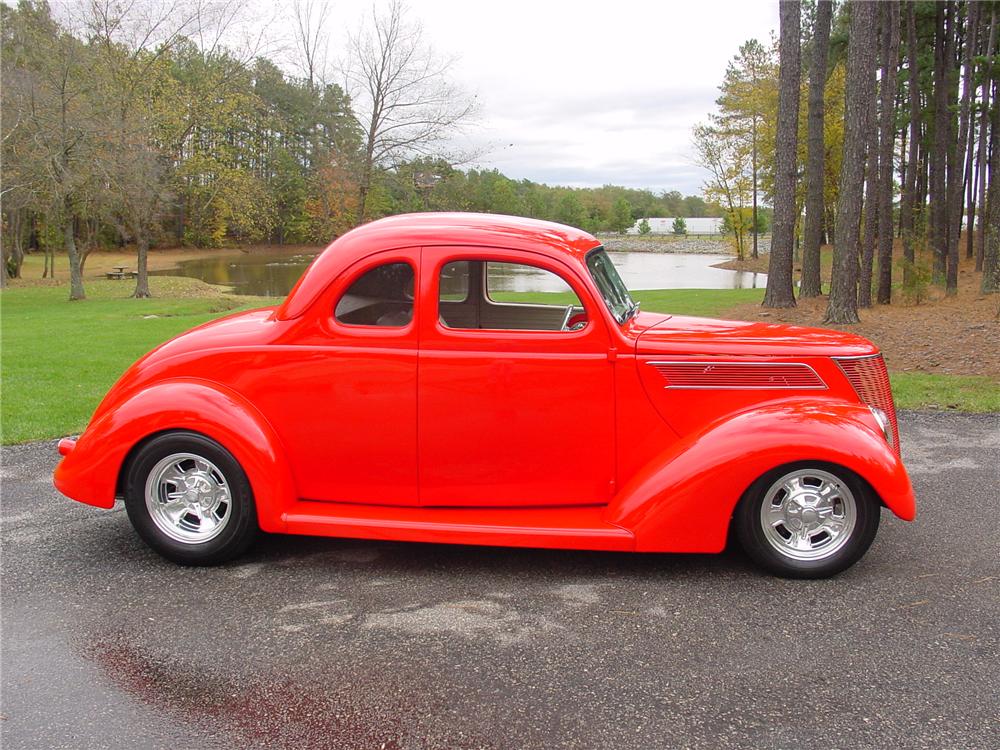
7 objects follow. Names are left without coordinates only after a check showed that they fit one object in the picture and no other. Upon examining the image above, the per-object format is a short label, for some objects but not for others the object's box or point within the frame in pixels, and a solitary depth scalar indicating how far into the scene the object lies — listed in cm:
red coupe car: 425
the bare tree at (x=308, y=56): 3225
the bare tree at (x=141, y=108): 2498
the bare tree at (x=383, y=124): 2677
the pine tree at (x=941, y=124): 2464
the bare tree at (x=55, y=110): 2216
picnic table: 4003
